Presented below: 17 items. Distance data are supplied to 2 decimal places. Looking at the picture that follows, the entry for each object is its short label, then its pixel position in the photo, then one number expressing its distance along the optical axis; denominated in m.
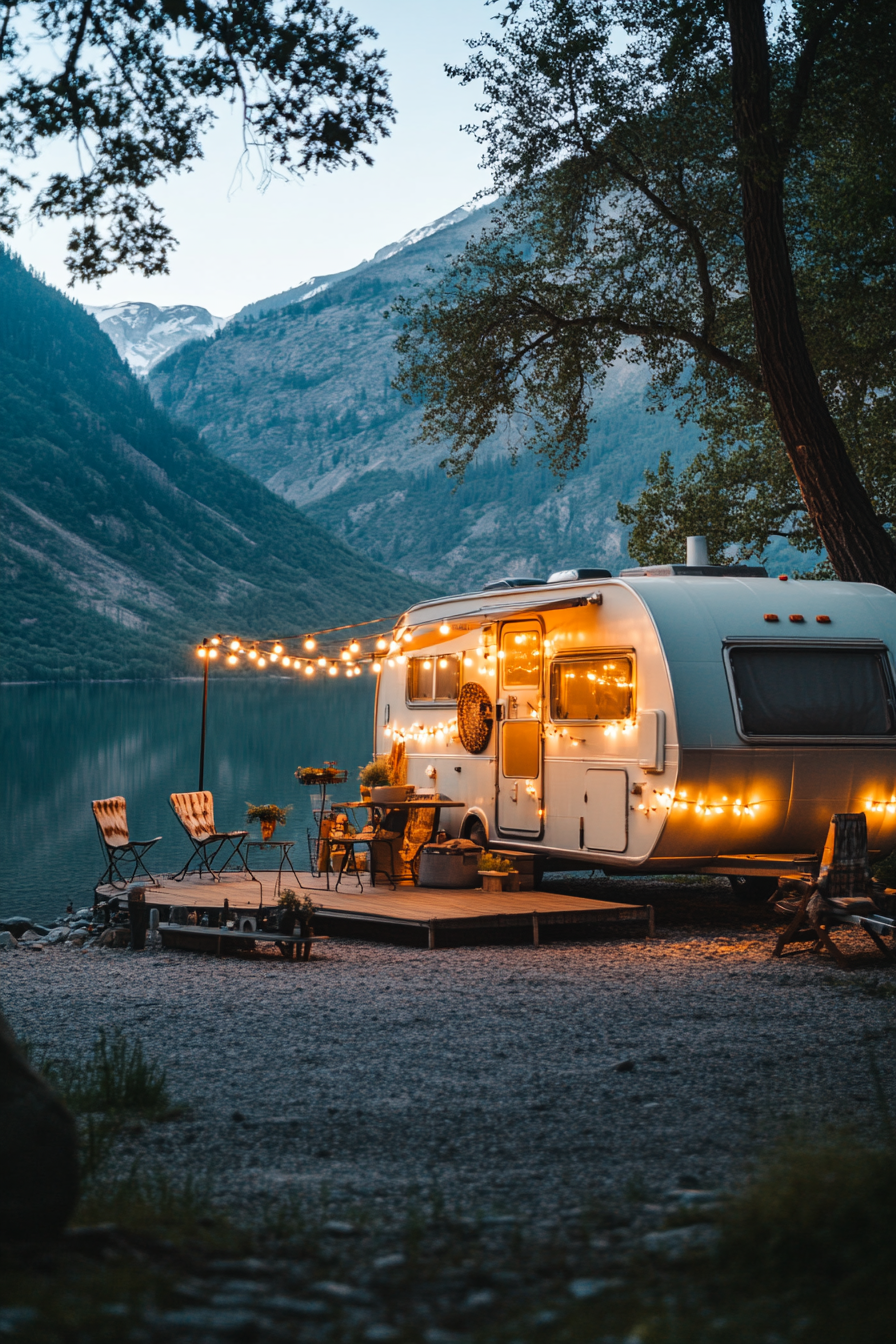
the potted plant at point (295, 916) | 9.66
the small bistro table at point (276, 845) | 12.12
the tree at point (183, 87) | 6.91
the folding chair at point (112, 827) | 12.91
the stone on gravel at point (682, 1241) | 3.24
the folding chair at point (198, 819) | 12.84
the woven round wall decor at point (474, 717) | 11.96
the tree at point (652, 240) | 13.19
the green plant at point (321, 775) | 12.93
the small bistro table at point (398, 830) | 12.05
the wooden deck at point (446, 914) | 9.99
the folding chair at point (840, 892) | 8.69
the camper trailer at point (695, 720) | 9.73
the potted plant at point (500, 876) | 11.37
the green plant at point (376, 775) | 13.23
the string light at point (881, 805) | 10.21
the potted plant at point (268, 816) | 13.13
